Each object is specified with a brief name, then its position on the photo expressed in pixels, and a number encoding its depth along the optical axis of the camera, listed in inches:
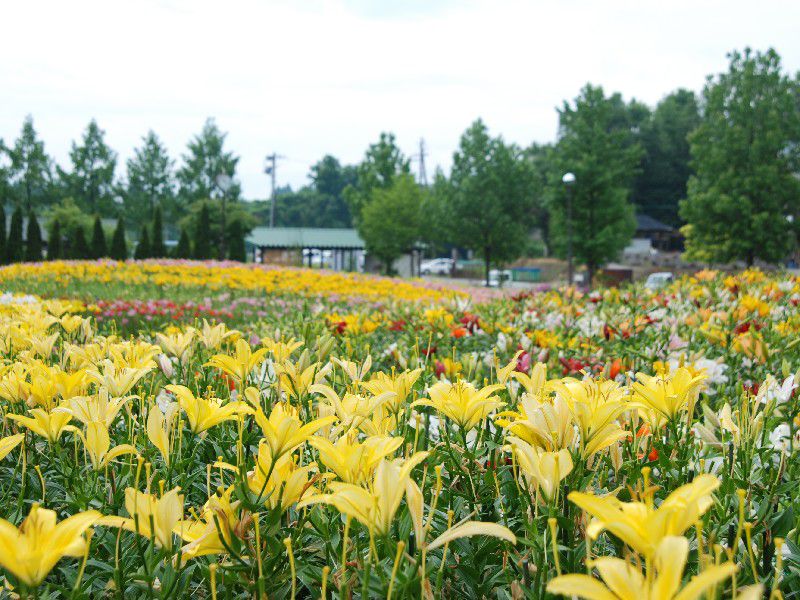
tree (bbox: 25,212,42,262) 1144.2
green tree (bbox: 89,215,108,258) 1184.8
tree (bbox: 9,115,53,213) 1679.4
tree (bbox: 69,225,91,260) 1136.2
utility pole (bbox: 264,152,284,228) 1787.6
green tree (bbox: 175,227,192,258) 1188.4
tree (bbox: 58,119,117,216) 1738.4
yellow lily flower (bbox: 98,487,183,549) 39.8
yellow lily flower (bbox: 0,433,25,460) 44.9
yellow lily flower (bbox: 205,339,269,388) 67.6
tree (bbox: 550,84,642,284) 1040.2
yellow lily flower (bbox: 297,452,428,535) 37.1
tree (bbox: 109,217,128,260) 1175.0
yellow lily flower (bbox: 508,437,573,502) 41.7
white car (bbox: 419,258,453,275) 1989.4
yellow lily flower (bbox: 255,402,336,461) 42.6
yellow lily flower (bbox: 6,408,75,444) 54.1
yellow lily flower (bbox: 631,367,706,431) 54.9
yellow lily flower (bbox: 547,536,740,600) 28.3
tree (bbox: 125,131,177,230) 1814.7
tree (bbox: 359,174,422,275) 1213.7
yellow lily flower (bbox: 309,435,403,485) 42.1
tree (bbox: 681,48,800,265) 954.1
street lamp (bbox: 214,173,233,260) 1025.8
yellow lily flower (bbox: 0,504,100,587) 32.9
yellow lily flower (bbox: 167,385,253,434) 53.6
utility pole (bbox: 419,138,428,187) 2123.5
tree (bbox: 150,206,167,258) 1192.8
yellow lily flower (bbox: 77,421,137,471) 51.4
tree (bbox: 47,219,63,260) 1190.3
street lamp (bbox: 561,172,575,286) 898.7
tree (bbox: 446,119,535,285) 1144.2
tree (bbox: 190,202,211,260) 1220.5
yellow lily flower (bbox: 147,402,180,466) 50.4
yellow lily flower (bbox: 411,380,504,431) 53.2
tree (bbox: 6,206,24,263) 1147.9
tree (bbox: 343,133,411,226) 1413.6
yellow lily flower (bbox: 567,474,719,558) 31.1
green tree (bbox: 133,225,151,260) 1163.9
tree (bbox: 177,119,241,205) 1760.6
